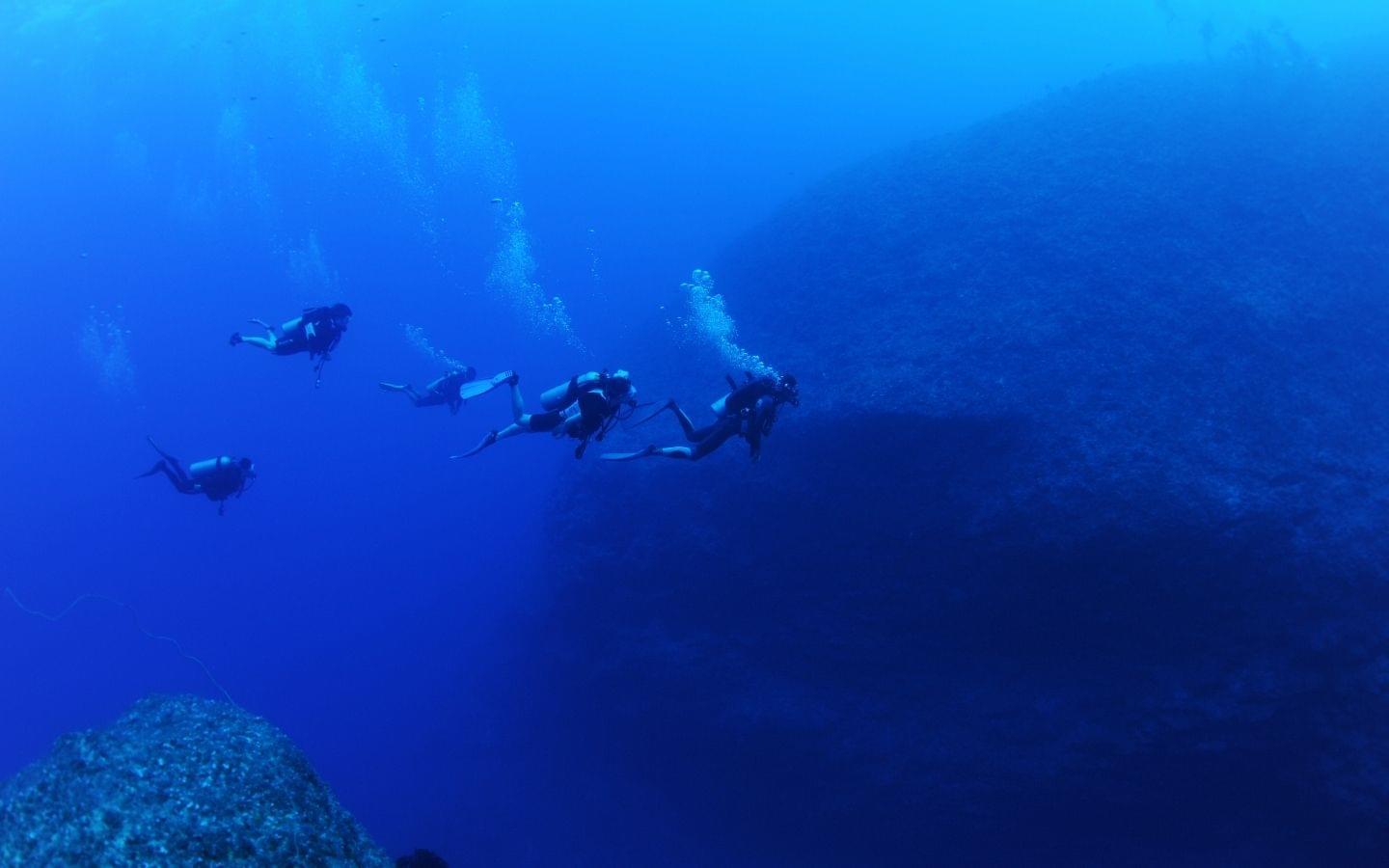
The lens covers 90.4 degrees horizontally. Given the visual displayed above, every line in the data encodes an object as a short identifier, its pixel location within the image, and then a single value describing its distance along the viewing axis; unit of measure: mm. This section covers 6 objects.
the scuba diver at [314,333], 12383
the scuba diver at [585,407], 8703
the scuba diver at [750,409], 9492
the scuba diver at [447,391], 16812
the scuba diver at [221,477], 13359
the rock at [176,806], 4957
